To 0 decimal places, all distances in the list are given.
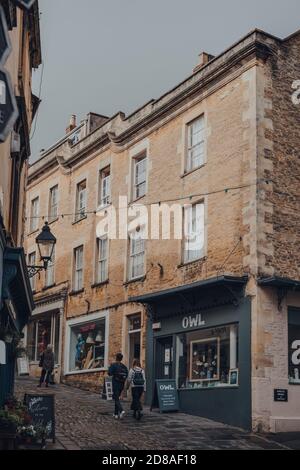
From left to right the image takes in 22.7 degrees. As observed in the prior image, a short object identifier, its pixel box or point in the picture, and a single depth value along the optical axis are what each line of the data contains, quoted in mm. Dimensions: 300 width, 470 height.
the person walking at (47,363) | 24375
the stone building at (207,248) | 18547
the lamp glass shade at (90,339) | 26081
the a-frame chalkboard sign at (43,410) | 14578
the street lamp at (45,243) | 16891
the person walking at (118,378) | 18609
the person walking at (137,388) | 18578
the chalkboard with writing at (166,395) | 20156
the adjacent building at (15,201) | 12547
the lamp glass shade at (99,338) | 25578
